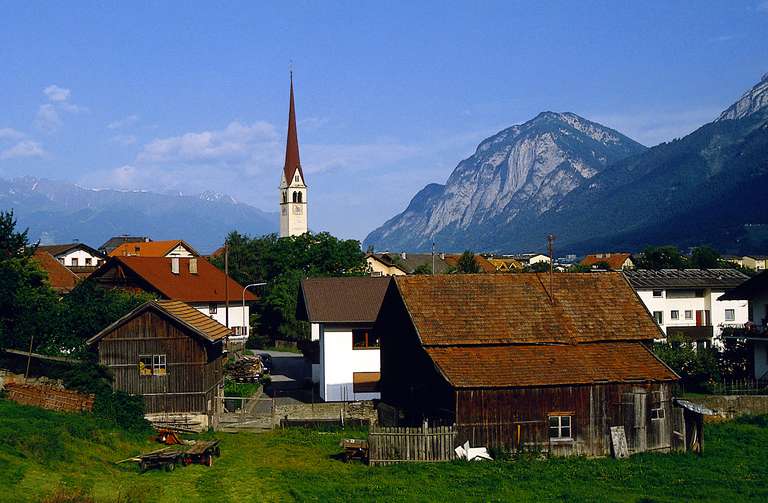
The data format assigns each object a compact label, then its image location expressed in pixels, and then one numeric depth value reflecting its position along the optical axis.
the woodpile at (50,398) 34.00
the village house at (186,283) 61.94
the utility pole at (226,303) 60.50
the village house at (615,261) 147.54
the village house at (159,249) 110.88
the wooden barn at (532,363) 31.22
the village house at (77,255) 115.76
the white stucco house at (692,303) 66.88
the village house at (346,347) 45.33
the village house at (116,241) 151.26
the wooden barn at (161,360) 37.56
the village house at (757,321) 46.66
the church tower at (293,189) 159.25
